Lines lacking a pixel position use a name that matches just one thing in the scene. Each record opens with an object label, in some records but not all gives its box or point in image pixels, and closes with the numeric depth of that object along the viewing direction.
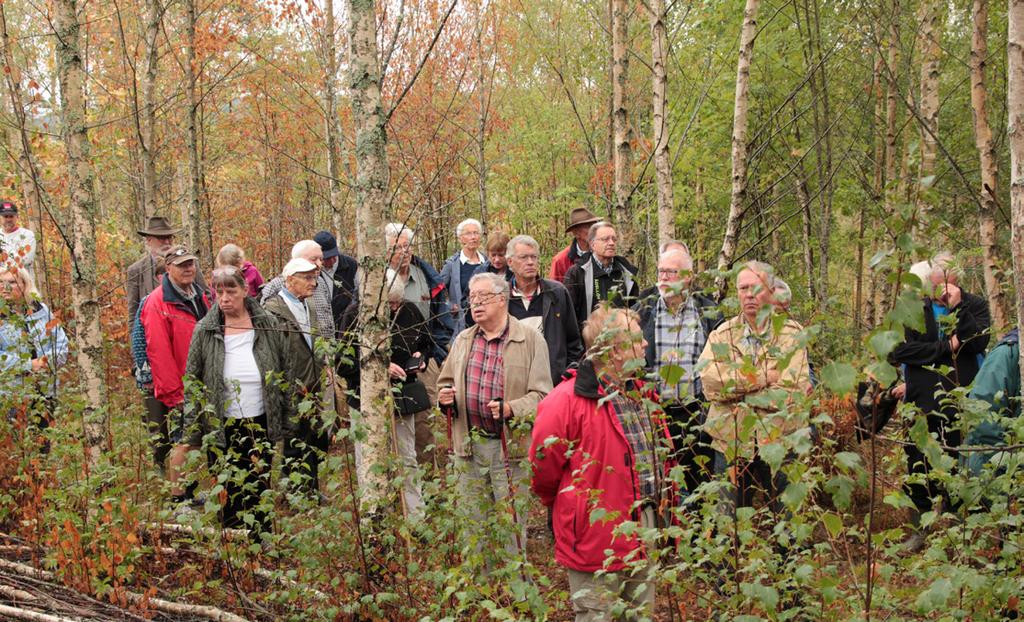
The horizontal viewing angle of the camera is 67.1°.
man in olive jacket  5.45
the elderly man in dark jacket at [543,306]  5.39
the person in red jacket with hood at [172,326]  5.65
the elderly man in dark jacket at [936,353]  5.11
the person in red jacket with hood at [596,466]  3.23
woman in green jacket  5.07
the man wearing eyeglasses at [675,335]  4.63
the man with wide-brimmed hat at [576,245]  7.19
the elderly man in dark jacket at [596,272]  6.12
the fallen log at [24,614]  3.73
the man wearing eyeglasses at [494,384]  4.42
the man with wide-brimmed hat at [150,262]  7.05
